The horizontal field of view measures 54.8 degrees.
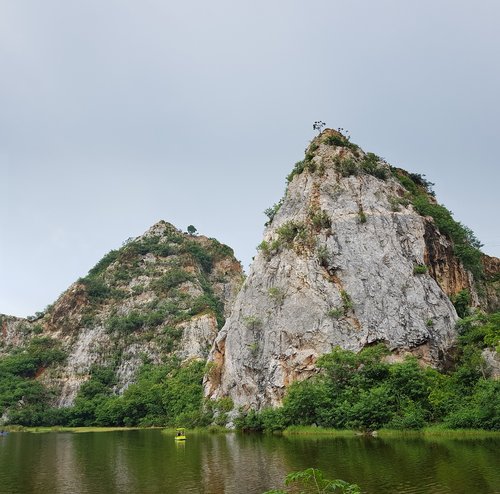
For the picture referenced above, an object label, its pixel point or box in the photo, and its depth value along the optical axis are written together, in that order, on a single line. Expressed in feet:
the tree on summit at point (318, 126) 219.90
